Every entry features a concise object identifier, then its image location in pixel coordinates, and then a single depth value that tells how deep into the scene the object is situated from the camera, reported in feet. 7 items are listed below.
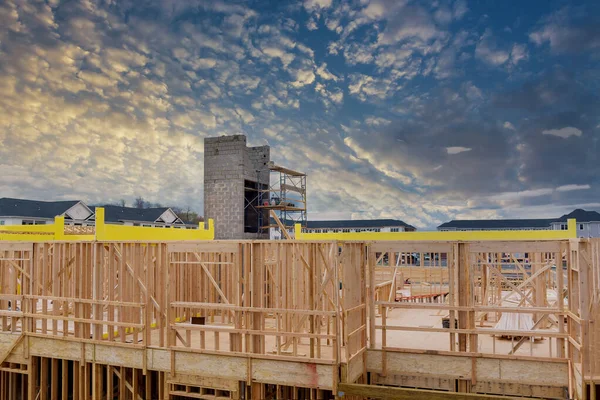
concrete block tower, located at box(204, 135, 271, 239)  124.16
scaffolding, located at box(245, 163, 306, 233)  129.29
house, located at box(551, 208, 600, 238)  244.28
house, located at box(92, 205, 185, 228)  210.59
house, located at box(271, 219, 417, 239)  261.24
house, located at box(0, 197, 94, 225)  187.73
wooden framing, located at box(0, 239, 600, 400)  36.45
